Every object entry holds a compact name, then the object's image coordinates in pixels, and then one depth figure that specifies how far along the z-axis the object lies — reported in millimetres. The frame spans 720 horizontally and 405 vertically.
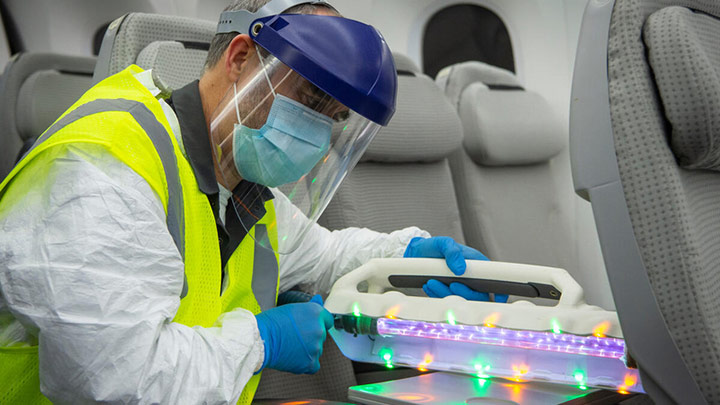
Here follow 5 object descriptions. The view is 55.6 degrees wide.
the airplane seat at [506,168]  3320
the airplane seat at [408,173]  2475
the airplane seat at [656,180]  1035
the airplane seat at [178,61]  1730
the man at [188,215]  982
